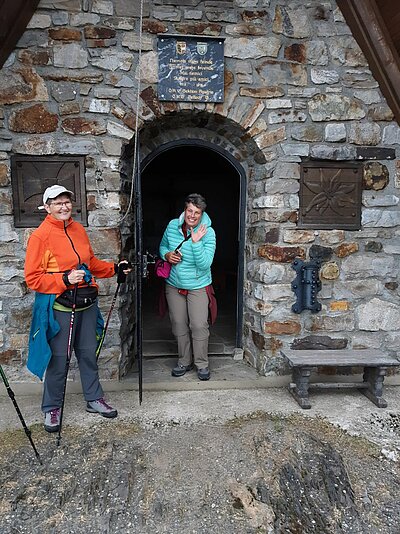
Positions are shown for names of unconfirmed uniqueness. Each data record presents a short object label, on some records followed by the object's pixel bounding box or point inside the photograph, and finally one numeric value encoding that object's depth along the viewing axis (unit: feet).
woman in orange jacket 9.07
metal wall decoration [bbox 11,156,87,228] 11.16
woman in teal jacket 11.63
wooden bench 11.14
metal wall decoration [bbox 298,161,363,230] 12.07
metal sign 11.16
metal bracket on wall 12.06
